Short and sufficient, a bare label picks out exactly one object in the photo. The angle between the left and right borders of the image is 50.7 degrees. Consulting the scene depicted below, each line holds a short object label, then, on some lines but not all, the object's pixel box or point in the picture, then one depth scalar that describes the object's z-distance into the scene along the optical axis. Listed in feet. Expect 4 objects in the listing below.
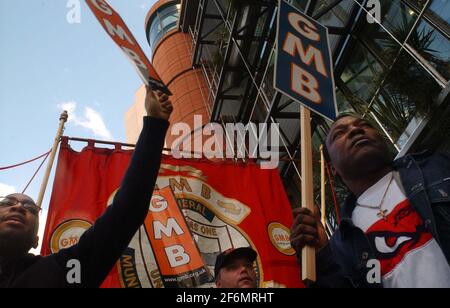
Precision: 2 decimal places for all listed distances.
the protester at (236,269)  14.62
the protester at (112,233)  8.74
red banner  17.04
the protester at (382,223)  7.18
